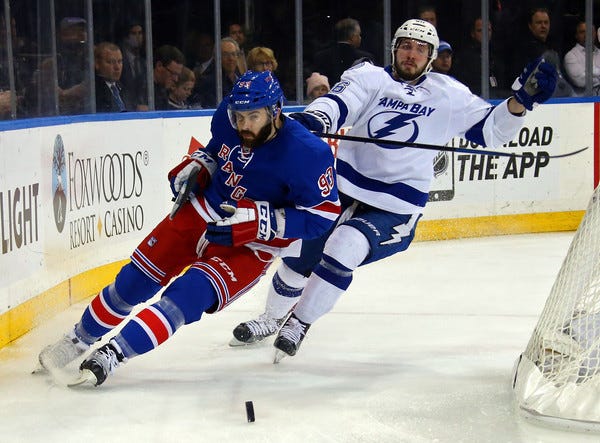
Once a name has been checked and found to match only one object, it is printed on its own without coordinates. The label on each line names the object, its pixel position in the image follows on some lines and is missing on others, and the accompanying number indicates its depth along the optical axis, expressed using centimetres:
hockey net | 637
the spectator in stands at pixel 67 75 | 1009
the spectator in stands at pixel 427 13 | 1491
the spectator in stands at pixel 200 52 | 1306
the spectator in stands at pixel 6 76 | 898
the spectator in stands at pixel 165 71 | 1252
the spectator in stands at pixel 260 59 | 1373
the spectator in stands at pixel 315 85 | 1448
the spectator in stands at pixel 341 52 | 1450
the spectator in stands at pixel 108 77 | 1137
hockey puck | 649
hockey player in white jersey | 798
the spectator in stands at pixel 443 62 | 1484
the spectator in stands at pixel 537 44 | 1559
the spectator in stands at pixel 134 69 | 1196
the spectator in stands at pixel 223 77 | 1320
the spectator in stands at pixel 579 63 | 1552
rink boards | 884
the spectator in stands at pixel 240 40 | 1361
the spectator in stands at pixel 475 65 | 1523
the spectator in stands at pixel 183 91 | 1264
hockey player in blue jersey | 684
